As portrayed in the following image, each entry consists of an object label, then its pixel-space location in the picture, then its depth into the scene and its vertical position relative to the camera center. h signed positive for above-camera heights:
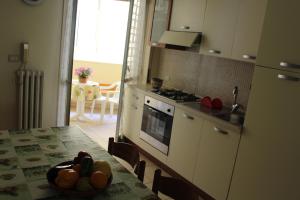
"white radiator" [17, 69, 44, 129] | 3.26 -0.73
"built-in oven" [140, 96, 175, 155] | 3.16 -0.86
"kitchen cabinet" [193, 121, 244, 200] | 2.46 -0.93
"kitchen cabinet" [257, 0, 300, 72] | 1.97 +0.18
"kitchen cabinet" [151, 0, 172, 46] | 3.44 +0.36
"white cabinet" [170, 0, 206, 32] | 3.01 +0.40
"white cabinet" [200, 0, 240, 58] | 2.65 +0.27
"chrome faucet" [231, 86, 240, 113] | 2.66 -0.41
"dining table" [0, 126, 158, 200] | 1.31 -0.69
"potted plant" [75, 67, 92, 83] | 4.64 -0.55
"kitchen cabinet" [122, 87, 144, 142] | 3.65 -0.89
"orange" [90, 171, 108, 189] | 1.31 -0.63
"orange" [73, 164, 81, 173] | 1.36 -0.61
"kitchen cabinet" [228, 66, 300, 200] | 2.01 -0.59
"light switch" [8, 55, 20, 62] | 3.19 -0.29
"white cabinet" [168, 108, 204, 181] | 2.81 -0.92
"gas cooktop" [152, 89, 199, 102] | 3.14 -0.50
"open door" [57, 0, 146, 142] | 3.35 -0.11
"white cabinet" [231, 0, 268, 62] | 2.40 +0.26
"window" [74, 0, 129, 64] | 5.79 +0.23
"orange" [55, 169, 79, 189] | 1.27 -0.62
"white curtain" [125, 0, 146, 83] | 3.68 +0.06
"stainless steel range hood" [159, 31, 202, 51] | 2.98 +0.12
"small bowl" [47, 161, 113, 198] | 1.27 -0.67
